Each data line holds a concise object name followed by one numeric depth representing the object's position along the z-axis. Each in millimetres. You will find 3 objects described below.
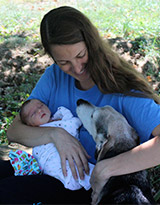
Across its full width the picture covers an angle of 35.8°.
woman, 2066
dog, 2078
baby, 2347
